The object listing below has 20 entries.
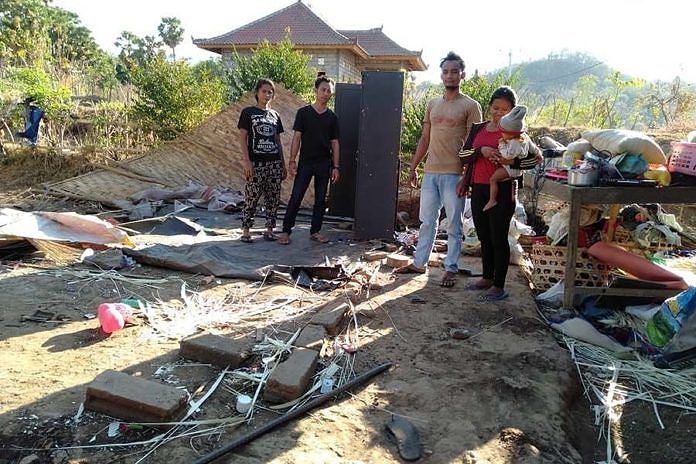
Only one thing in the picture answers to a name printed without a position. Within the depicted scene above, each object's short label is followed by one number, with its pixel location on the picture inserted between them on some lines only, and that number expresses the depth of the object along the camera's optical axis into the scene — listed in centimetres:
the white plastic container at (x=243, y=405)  224
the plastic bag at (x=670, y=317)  288
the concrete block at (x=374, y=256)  491
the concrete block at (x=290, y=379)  232
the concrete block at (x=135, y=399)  210
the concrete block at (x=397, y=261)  457
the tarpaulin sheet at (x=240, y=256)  432
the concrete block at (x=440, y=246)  545
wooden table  325
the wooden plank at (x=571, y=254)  343
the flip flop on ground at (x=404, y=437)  200
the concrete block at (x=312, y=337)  283
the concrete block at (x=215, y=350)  263
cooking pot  331
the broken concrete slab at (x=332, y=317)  311
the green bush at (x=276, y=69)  1030
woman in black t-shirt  504
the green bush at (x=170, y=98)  966
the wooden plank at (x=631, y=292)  346
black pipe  190
